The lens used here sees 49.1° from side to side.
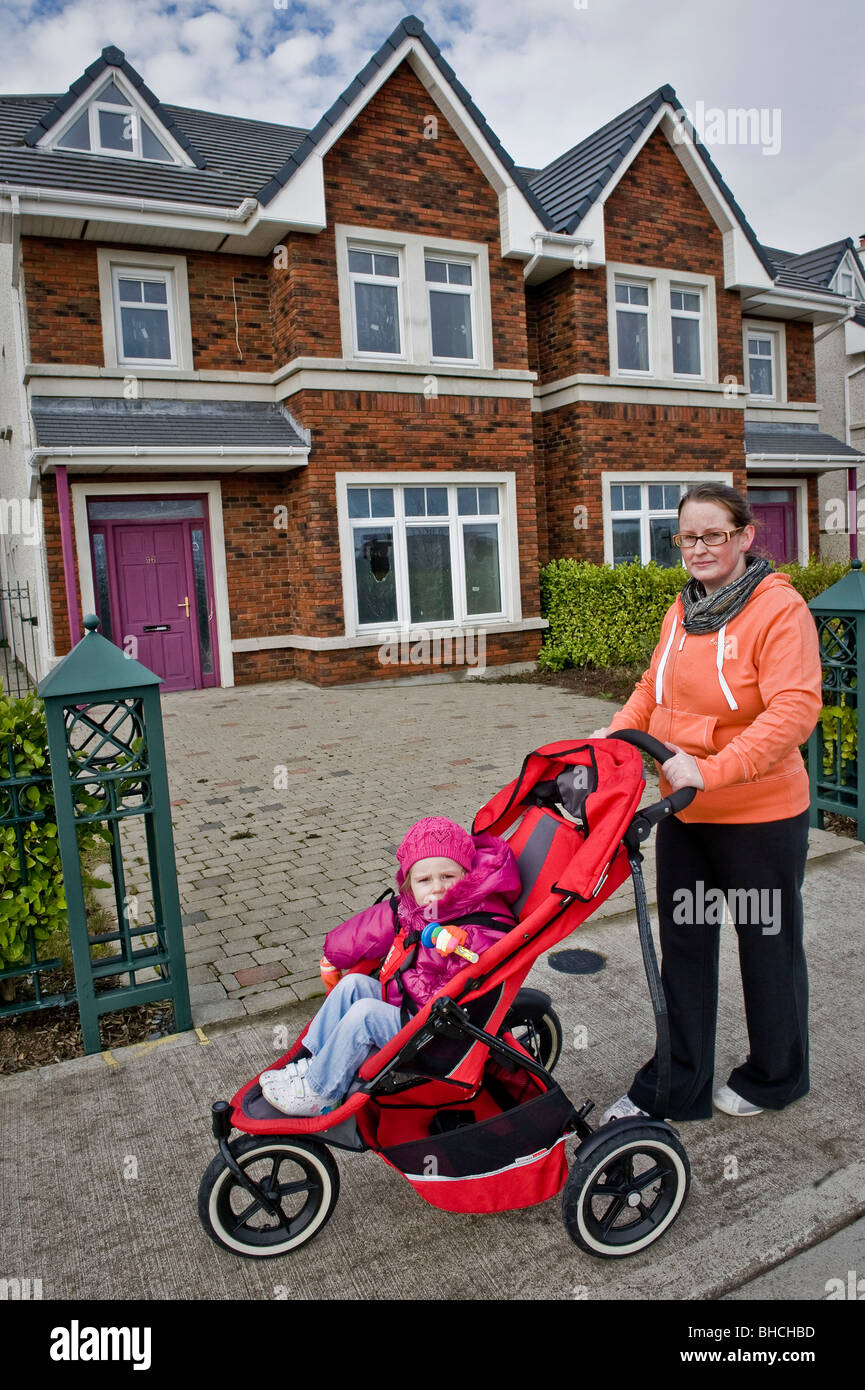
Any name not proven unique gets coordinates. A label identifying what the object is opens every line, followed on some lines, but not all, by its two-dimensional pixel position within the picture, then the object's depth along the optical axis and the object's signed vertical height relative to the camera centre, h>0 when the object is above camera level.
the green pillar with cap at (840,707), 5.64 -0.84
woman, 2.76 -0.68
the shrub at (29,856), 3.74 -0.98
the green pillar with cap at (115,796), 3.62 -0.75
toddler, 2.56 -1.03
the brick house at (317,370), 11.90 +3.10
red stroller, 2.49 -1.44
